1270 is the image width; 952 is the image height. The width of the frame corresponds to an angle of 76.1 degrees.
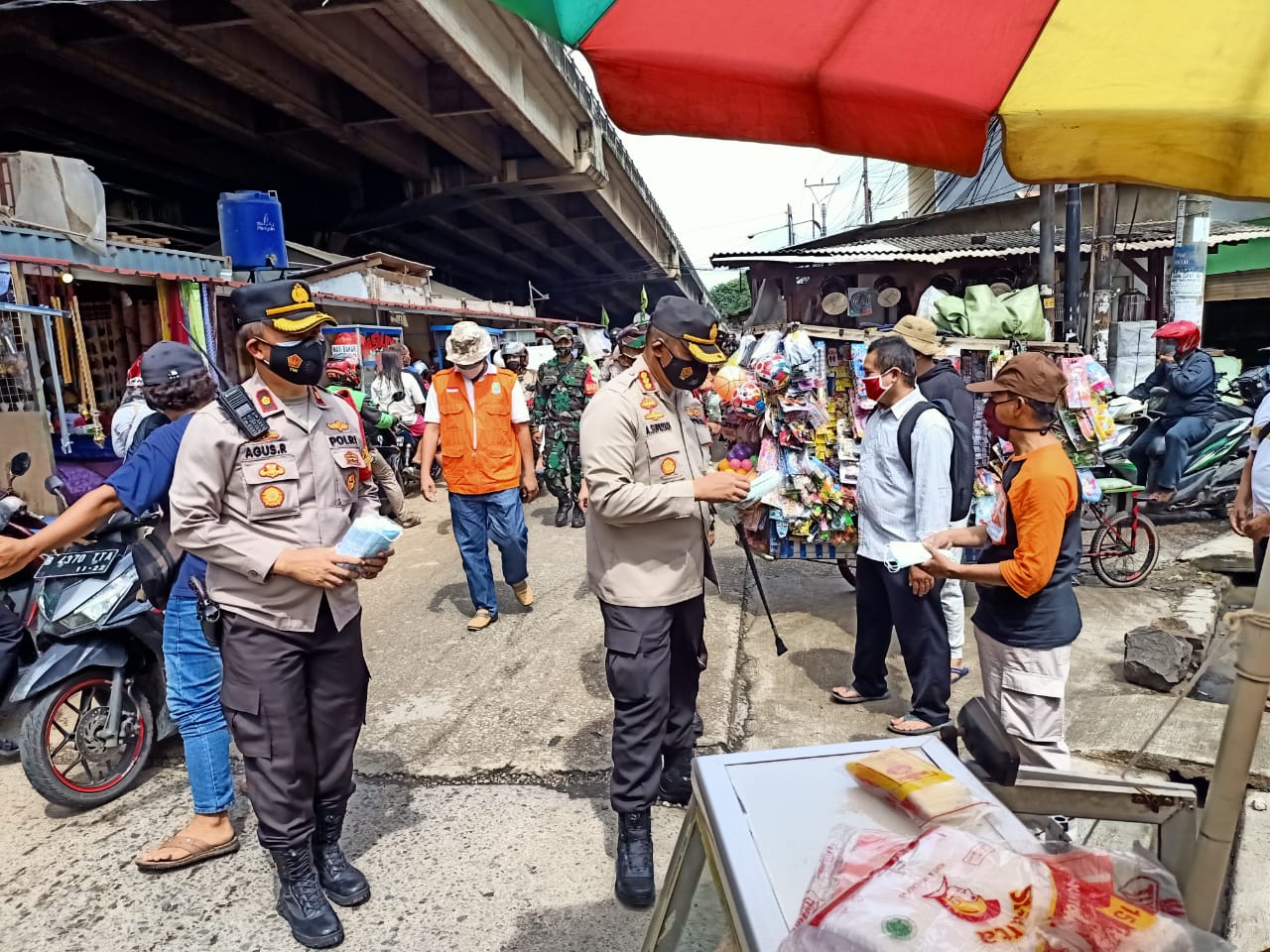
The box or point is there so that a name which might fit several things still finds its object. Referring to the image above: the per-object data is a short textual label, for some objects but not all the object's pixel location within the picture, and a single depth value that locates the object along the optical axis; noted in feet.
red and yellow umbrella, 3.56
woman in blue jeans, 9.41
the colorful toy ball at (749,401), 16.60
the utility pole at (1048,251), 32.50
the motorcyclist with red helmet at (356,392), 24.36
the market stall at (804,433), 16.11
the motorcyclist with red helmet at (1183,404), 23.91
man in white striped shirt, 11.75
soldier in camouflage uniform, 27.99
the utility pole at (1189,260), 45.39
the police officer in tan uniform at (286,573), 7.93
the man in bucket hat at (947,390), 13.75
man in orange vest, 17.29
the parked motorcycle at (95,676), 10.69
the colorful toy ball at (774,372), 15.87
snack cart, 4.04
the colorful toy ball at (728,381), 18.16
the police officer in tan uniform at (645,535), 9.00
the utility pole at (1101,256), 38.78
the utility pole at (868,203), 109.74
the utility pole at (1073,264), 32.96
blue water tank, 31.45
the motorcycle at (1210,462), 24.09
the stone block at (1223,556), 20.88
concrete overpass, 29.86
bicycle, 19.74
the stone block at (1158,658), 14.01
